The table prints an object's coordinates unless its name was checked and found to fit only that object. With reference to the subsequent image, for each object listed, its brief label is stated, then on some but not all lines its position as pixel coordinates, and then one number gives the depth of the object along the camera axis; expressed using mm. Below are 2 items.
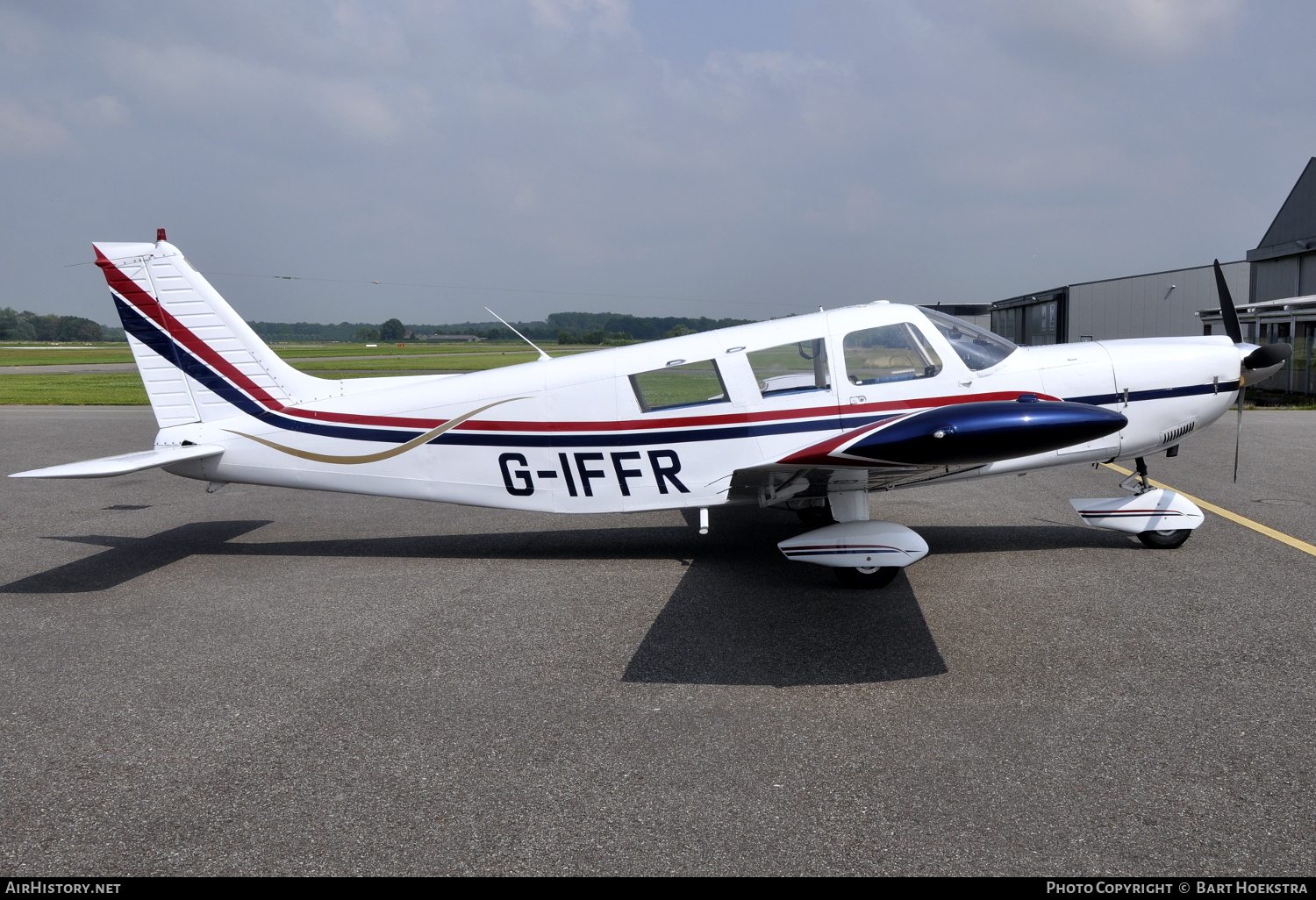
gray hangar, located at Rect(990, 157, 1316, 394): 21438
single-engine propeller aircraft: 6227
